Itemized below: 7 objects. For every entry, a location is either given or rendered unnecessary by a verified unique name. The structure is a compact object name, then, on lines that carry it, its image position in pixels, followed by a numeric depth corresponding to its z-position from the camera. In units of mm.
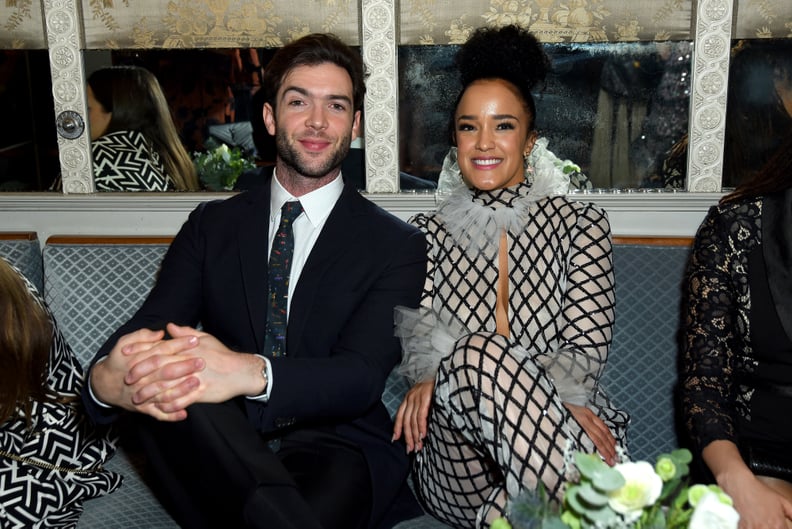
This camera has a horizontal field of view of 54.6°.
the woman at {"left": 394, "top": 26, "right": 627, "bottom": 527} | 1876
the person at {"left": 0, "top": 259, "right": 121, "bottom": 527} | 1812
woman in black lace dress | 1757
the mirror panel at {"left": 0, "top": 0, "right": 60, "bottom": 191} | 2861
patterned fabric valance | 2580
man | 1524
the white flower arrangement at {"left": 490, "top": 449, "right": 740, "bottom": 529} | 914
